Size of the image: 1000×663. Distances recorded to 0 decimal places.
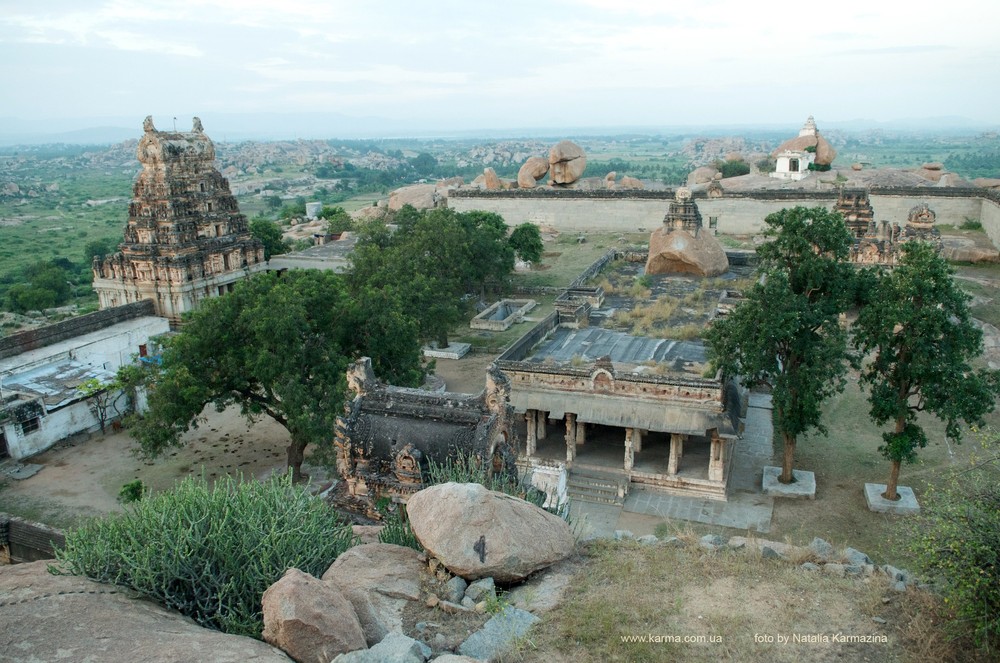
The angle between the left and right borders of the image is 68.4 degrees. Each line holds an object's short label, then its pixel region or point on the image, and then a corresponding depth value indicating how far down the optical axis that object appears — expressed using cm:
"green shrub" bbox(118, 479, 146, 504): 2039
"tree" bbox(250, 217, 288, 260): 5129
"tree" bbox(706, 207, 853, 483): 1891
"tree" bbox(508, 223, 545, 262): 4609
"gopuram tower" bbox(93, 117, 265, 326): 3631
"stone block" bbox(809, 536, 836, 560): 1164
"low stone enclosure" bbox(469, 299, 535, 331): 3872
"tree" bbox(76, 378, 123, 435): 2670
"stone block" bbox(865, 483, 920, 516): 1948
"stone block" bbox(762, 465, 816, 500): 2062
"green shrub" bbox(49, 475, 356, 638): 920
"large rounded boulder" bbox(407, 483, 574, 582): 988
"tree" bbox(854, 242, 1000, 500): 1781
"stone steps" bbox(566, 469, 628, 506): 2103
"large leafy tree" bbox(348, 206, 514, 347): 3025
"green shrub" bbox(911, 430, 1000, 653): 855
